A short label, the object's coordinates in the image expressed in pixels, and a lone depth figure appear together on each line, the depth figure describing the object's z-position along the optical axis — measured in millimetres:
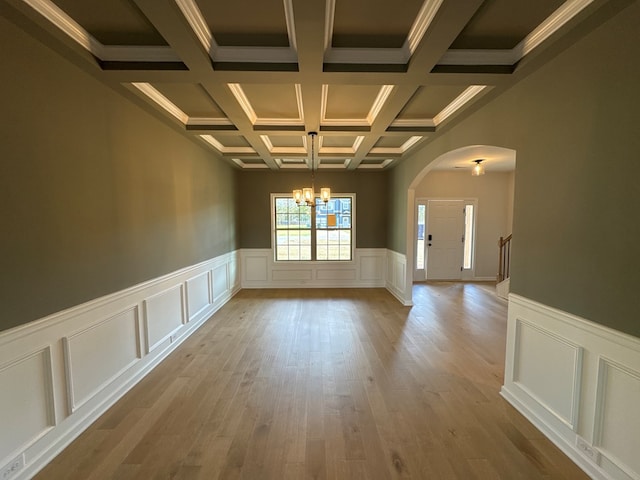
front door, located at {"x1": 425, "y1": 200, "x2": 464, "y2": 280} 7023
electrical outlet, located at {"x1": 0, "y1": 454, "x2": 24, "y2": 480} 1541
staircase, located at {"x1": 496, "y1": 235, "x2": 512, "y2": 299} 5547
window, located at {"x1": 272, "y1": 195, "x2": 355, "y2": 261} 6512
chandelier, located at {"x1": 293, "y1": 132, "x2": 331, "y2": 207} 4270
